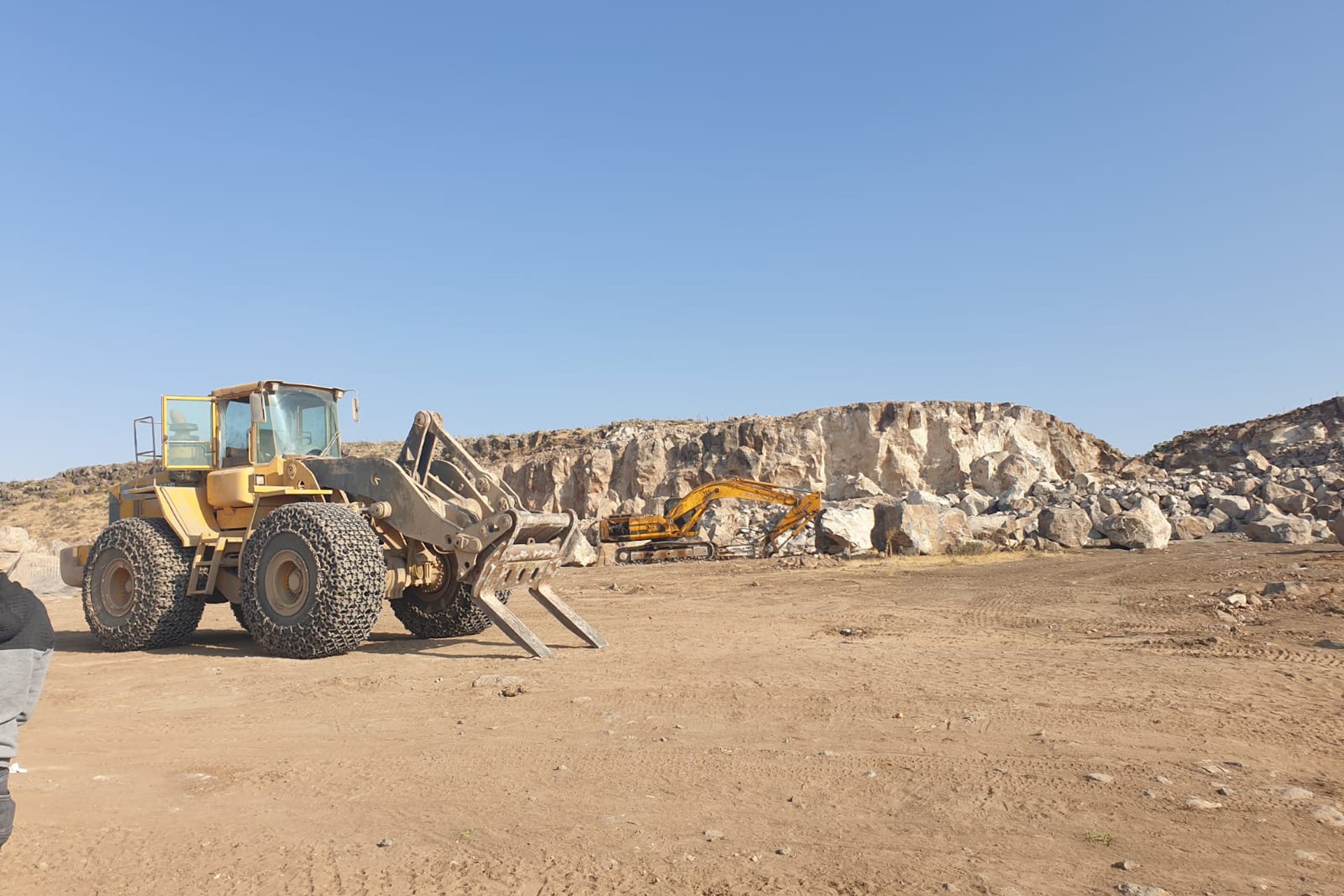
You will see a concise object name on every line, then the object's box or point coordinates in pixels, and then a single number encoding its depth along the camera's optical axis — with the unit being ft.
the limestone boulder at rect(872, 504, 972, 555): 73.87
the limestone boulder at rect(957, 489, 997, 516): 87.40
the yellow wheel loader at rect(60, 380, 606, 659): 31.14
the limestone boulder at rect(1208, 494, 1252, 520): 79.77
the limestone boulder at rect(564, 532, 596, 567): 82.74
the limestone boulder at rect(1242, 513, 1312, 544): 68.64
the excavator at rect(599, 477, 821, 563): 81.87
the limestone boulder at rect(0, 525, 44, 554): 82.02
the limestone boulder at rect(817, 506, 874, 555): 77.71
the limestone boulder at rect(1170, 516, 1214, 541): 77.20
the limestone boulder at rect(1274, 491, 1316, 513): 78.89
